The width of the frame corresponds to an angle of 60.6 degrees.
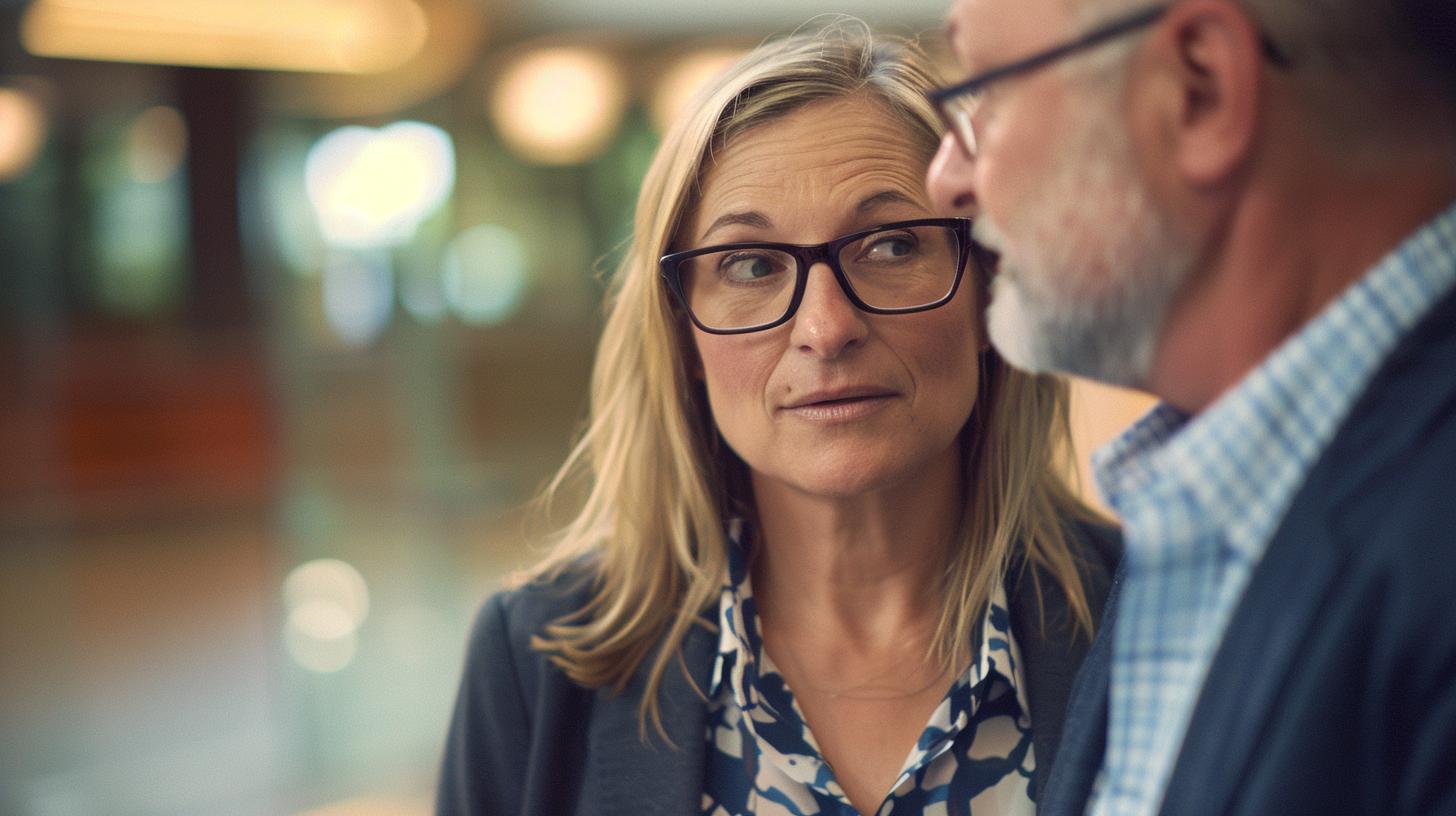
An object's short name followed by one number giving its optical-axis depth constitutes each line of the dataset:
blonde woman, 1.35
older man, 0.75
